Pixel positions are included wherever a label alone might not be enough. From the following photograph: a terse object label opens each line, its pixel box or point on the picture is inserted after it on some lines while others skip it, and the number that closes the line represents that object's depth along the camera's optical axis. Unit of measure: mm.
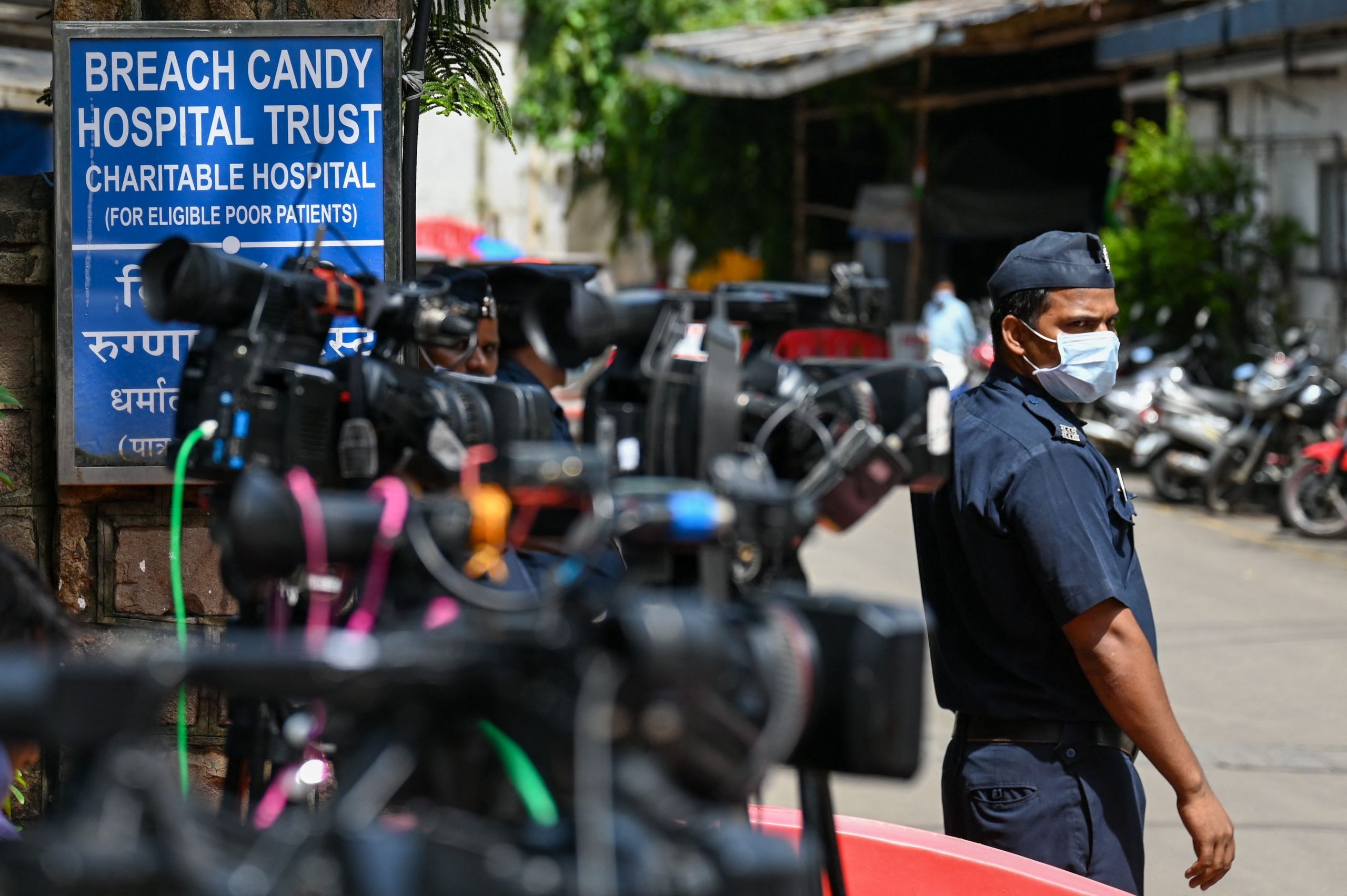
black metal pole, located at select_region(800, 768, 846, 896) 3857
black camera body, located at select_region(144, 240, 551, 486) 3777
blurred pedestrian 31875
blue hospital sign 6805
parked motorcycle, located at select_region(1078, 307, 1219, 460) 26000
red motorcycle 21234
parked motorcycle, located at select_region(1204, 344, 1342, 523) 23000
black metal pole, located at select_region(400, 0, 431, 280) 6945
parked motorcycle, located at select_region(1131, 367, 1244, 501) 24578
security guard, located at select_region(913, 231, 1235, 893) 5918
